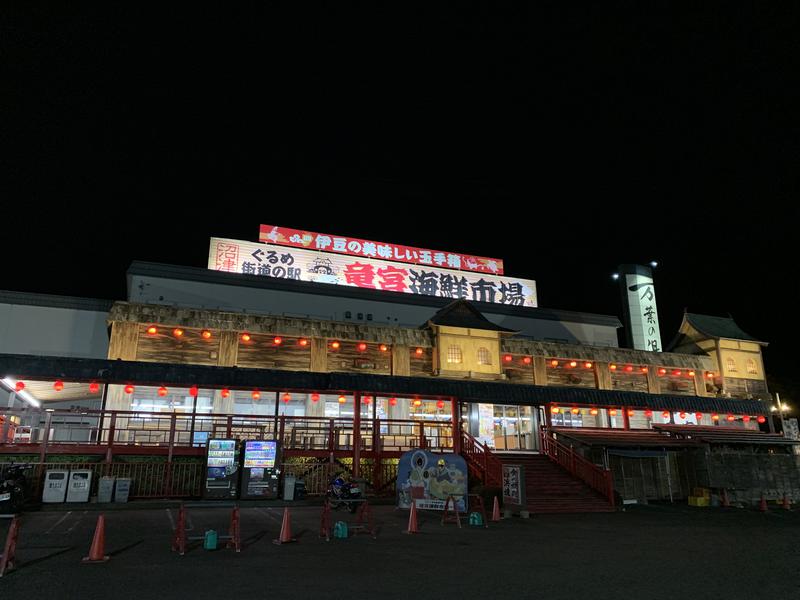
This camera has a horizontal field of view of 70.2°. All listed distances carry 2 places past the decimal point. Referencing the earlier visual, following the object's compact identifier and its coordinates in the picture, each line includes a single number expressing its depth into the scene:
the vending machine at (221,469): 18.12
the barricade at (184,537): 9.99
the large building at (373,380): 20.33
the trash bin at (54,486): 16.94
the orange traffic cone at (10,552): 8.25
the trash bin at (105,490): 17.38
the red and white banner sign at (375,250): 33.91
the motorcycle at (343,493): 16.20
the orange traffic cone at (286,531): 11.30
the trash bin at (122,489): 17.41
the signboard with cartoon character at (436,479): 16.97
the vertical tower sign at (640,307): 35.16
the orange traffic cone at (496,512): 15.94
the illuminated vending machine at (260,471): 18.61
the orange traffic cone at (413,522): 13.16
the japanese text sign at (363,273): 31.77
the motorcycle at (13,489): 14.17
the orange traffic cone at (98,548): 9.30
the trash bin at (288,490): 18.81
